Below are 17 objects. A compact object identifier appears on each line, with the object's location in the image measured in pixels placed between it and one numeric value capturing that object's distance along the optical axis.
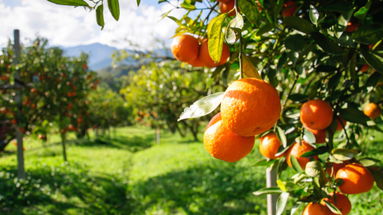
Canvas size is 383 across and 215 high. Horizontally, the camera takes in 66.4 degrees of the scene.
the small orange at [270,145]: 1.05
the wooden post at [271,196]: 1.56
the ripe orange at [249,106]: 0.53
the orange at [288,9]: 1.10
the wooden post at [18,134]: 5.24
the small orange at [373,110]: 1.70
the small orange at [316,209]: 0.83
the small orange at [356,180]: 0.89
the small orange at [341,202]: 0.91
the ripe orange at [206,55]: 0.85
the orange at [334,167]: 1.00
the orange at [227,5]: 0.94
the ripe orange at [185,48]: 0.90
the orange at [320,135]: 1.10
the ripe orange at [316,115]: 0.96
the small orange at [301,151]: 1.01
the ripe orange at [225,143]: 0.63
